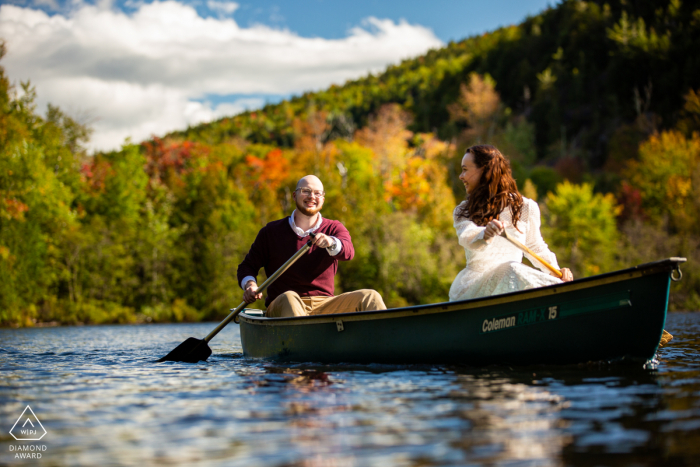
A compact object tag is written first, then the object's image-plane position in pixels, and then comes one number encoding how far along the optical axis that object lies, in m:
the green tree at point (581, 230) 30.75
